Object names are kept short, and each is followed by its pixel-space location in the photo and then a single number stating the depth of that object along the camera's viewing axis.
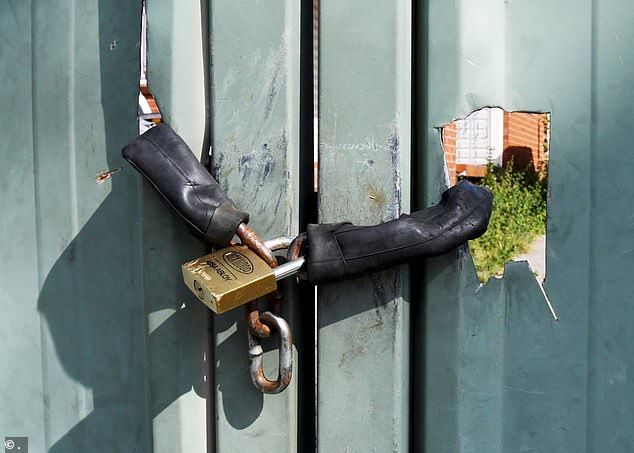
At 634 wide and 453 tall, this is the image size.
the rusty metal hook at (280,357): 0.91
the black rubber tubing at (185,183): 0.88
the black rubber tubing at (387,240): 0.89
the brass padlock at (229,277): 0.83
